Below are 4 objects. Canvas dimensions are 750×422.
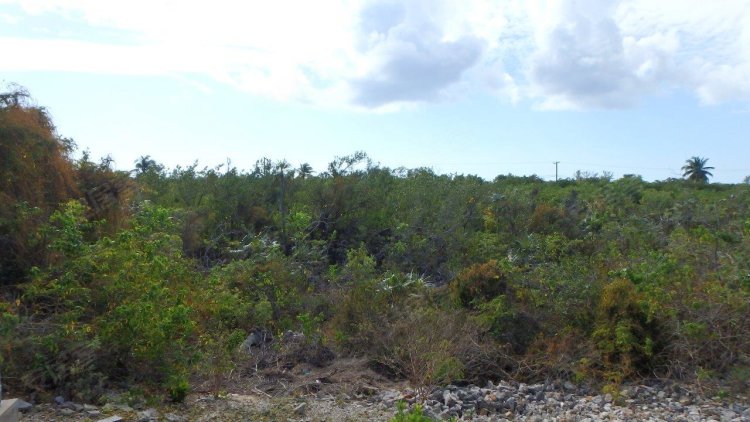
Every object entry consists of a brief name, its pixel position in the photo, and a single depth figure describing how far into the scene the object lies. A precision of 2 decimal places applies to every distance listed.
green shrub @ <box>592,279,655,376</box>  8.60
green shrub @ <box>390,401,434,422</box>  5.47
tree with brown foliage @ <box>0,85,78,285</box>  8.58
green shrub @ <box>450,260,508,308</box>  10.39
